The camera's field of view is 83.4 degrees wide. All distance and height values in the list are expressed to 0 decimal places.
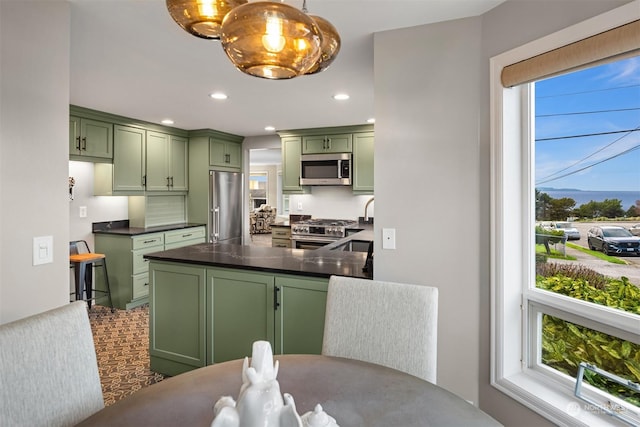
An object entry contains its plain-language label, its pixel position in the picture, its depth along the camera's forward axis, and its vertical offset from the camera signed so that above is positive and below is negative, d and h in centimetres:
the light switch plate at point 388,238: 209 -15
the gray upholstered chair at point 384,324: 139 -45
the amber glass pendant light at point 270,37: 91 +47
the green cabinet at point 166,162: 477 +71
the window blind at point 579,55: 127 +63
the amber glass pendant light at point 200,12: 109 +62
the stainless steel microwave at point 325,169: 499 +63
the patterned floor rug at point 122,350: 259 -121
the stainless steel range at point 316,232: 494 -28
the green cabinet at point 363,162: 489 +70
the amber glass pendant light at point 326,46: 121 +57
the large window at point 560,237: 146 -12
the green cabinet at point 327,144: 500 +99
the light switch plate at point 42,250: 153 -16
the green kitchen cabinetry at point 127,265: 427 -63
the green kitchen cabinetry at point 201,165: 524 +70
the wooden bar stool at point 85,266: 376 -60
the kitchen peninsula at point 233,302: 226 -60
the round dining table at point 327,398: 94 -54
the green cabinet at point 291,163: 533 +75
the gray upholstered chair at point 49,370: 97 -46
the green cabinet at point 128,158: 432 +68
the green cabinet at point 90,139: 384 +82
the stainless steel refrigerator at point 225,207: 533 +9
